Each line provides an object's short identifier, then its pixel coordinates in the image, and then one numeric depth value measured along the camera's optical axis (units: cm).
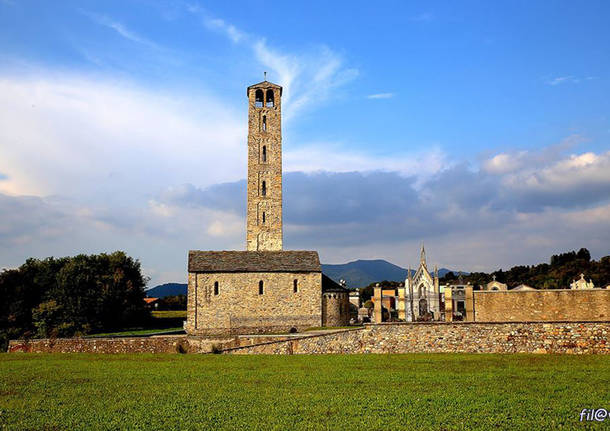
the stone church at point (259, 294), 3778
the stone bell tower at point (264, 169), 4738
